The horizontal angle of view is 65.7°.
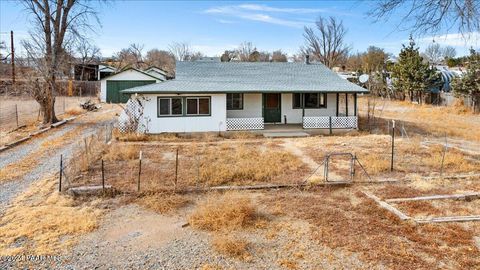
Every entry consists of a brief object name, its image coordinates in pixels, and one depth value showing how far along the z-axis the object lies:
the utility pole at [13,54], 38.81
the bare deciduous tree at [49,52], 19.73
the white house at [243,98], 16.84
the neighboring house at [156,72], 36.91
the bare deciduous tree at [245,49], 73.83
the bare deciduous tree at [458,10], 5.88
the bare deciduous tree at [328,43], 60.97
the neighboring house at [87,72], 48.73
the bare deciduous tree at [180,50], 79.00
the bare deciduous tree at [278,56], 73.42
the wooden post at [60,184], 8.20
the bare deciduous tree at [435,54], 70.16
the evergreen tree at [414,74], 31.44
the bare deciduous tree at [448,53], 76.75
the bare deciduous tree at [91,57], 48.92
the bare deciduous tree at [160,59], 72.16
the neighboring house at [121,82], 32.84
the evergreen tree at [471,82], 25.53
